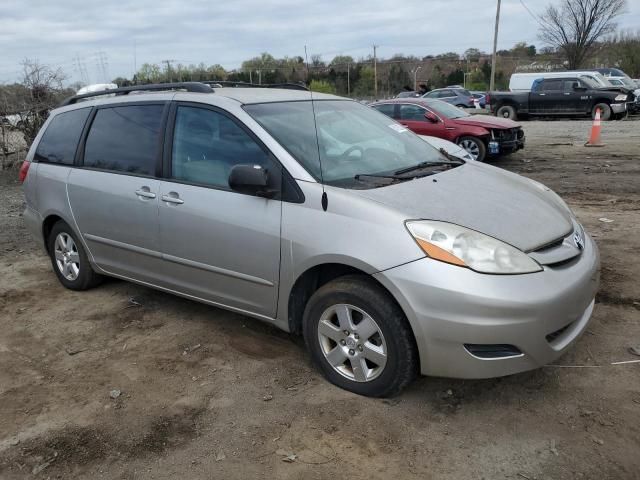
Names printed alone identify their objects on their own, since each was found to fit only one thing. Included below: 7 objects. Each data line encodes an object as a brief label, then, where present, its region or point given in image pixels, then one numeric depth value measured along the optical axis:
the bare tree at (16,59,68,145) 11.84
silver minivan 2.82
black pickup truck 20.88
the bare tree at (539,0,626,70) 46.72
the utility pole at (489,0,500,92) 38.00
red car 11.63
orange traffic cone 13.70
